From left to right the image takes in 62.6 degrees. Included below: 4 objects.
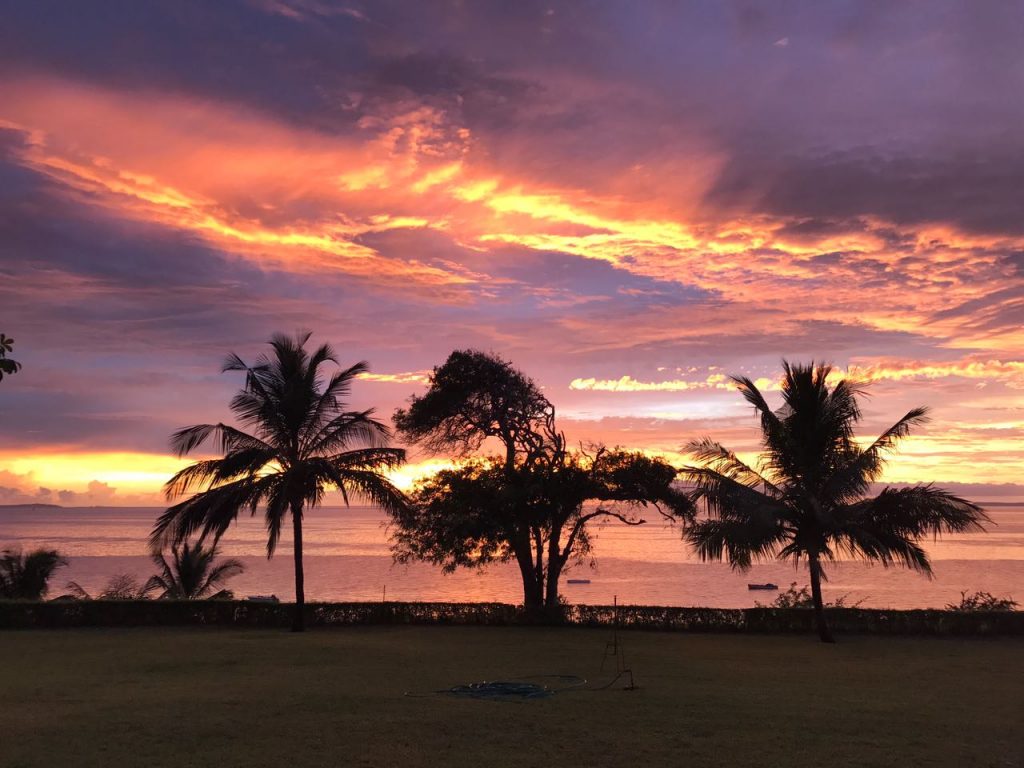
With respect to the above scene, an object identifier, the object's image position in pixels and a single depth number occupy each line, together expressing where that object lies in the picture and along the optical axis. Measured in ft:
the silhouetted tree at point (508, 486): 92.89
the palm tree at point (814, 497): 75.97
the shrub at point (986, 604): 90.94
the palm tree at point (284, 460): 80.33
